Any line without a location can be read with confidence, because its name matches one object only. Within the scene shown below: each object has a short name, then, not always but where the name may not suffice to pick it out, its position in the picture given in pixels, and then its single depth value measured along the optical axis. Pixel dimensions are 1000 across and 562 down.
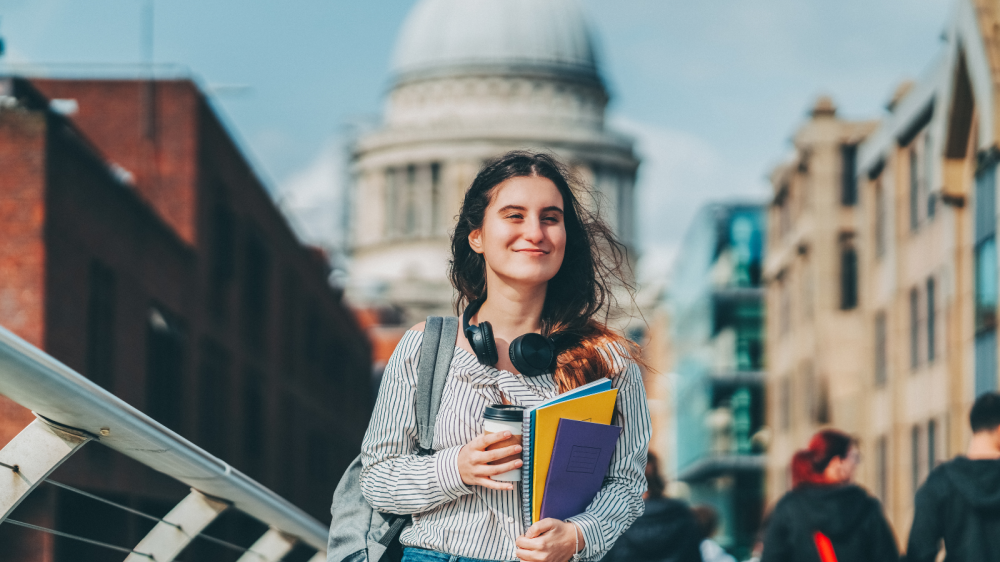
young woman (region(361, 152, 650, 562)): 4.14
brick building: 19.61
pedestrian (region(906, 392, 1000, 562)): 8.12
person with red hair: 8.77
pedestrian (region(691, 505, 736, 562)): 10.30
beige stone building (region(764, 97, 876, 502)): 41.34
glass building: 60.75
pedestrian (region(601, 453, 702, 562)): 8.33
